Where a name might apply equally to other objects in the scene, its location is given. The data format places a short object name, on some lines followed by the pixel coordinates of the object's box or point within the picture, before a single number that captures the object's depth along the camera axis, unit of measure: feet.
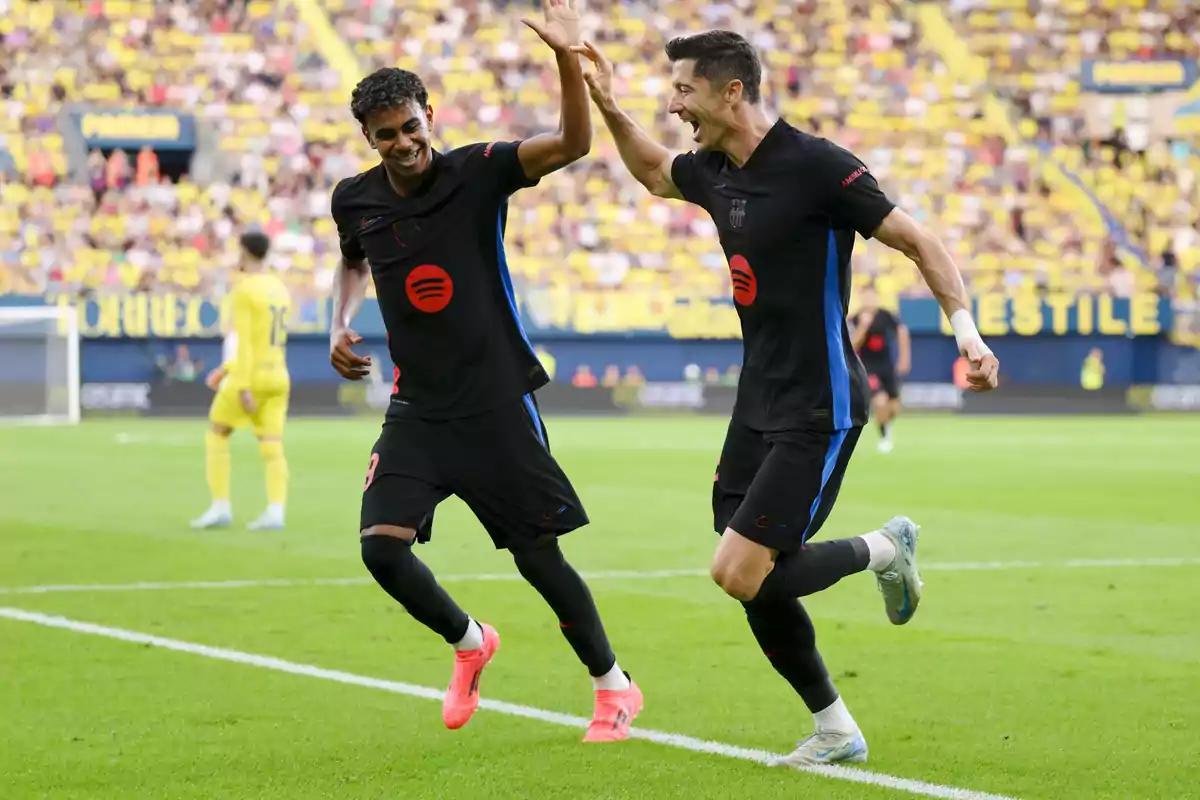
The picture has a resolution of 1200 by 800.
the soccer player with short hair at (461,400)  20.08
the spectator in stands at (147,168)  115.85
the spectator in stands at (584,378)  109.19
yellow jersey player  45.16
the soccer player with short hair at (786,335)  18.13
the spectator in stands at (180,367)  106.11
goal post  103.09
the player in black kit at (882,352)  78.89
